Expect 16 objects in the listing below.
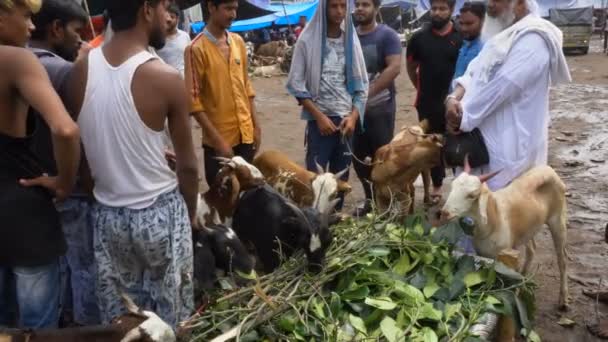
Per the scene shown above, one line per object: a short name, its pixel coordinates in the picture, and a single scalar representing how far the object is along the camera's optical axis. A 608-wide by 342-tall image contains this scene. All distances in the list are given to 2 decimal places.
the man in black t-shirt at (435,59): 5.76
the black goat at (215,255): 3.12
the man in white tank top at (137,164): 2.34
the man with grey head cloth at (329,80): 4.68
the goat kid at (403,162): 4.45
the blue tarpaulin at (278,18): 23.13
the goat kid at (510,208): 3.34
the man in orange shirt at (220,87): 4.09
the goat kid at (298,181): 3.90
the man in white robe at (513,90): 3.56
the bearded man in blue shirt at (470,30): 5.25
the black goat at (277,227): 2.99
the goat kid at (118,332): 2.12
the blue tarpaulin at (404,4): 35.94
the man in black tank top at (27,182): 2.21
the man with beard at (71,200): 2.96
